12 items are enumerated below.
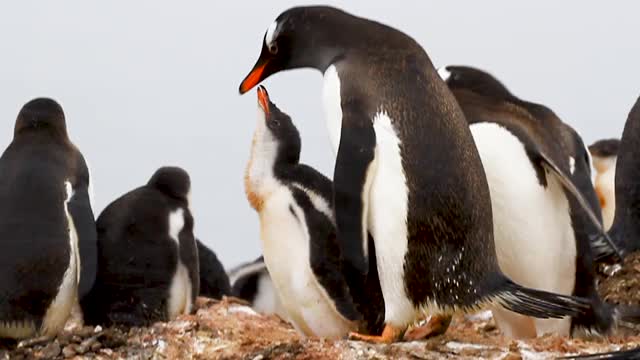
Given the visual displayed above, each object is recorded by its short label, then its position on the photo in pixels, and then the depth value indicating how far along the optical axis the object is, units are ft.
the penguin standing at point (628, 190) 42.01
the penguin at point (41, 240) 34.17
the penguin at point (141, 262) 36.04
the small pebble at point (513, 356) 27.84
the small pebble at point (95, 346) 32.65
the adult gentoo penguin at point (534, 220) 33.88
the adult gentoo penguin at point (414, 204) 29.19
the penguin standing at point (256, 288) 55.26
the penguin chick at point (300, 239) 34.19
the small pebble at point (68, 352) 32.22
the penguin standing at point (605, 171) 57.52
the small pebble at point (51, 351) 31.99
